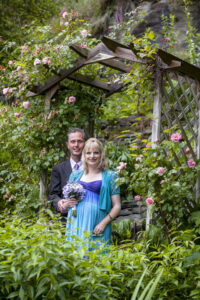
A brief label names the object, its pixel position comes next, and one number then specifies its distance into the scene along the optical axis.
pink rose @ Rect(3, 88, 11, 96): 5.75
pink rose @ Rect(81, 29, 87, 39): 5.16
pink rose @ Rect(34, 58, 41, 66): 5.27
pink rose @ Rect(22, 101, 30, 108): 5.61
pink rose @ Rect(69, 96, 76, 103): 5.50
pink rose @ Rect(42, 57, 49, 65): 5.20
